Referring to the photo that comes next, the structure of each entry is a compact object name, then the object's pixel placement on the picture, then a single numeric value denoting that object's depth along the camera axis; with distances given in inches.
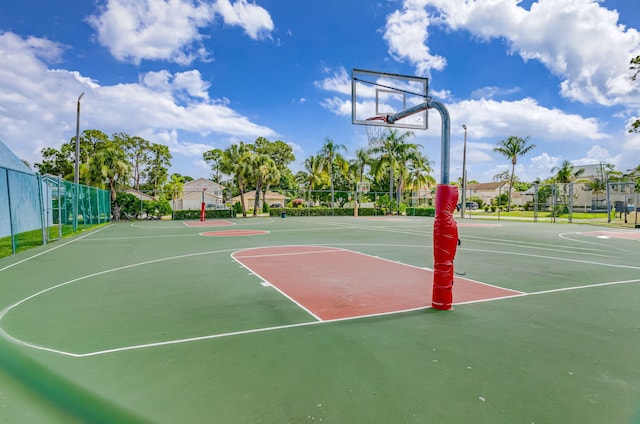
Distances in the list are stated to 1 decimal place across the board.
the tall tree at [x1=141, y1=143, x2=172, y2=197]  1990.7
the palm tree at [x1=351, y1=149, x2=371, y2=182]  1612.9
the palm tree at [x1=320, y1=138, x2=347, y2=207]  1563.7
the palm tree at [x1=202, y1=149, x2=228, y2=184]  2509.8
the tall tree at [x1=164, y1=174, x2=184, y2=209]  1902.7
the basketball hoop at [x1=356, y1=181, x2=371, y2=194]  1433.3
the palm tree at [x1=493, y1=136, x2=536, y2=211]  1761.8
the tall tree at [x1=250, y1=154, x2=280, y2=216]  1307.8
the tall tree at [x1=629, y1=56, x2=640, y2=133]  657.0
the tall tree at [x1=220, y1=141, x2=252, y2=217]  1304.1
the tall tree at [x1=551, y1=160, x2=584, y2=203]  1923.0
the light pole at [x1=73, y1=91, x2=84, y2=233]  701.3
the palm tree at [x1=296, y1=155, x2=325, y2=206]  1604.3
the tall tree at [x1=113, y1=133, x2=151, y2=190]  1882.4
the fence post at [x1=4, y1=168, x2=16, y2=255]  390.2
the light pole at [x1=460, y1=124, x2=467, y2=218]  1216.2
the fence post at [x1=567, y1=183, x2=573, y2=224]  1020.5
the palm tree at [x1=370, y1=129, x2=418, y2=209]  1498.5
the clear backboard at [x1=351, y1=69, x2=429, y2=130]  433.4
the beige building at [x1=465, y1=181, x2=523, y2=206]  2977.4
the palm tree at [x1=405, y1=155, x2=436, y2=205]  1584.6
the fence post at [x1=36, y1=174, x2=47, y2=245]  473.0
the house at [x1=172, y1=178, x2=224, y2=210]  2162.4
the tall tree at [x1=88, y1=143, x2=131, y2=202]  1089.4
